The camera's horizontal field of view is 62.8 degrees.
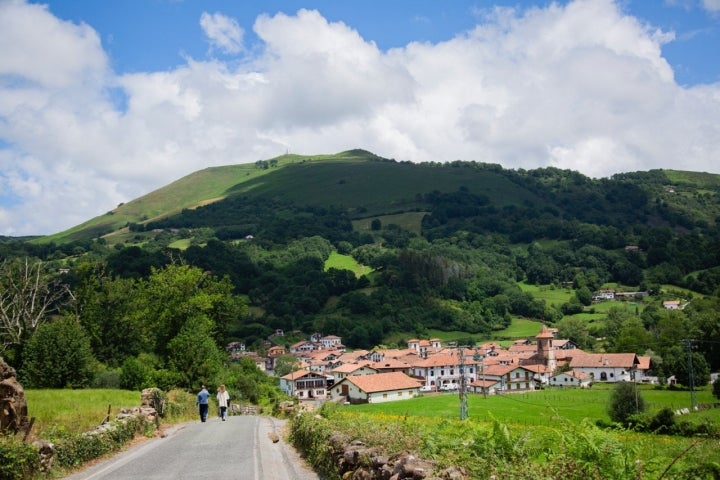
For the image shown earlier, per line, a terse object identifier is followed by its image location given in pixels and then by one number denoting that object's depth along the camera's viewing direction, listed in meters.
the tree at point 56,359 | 39.44
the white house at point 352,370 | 108.00
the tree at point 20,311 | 45.44
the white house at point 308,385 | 115.31
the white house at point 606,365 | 95.00
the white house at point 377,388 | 92.56
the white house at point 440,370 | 114.38
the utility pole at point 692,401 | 52.88
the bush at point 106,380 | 42.25
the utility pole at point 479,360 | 104.84
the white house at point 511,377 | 102.62
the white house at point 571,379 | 98.56
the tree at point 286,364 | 117.24
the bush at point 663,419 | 38.78
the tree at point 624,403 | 48.25
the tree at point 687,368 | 74.75
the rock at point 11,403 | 15.07
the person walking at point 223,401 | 27.64
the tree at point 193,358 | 43.94
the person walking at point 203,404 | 26.84
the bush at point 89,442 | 14.19
